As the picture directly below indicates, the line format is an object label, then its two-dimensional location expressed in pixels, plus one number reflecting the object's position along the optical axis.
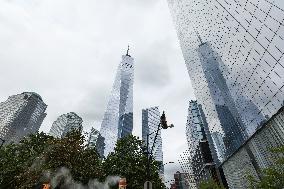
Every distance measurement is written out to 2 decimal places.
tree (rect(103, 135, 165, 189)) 38.22
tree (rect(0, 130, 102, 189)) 33.47
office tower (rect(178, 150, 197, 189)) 148.79
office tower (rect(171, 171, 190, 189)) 188.69
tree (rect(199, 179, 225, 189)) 37.06
